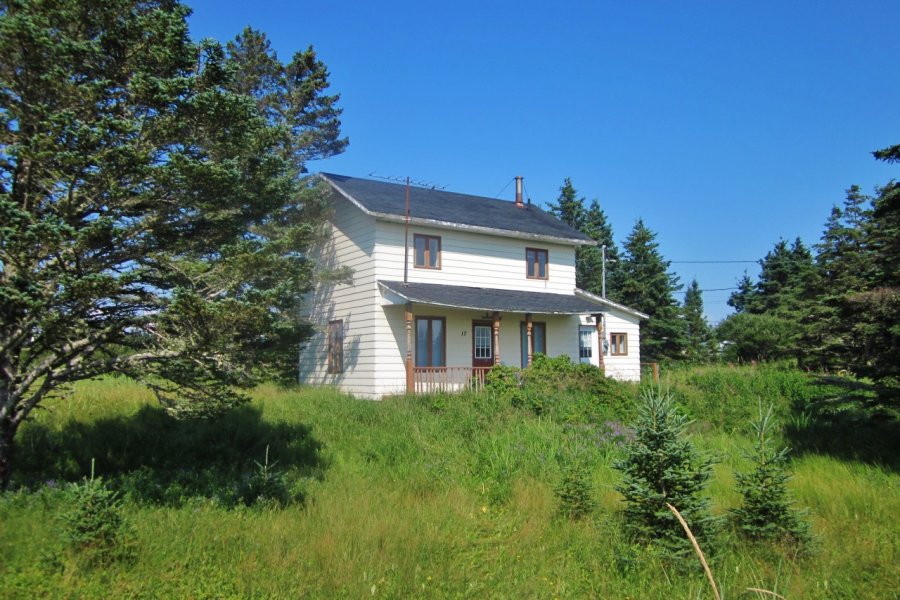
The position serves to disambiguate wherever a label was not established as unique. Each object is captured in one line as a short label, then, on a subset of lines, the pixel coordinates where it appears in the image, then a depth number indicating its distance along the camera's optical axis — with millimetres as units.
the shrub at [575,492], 7906
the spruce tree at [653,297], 35750
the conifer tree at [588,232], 40031
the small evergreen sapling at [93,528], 5879
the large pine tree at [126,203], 7051
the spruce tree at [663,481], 6395
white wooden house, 18891
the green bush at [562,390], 15047
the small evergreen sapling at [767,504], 6598
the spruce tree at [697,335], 38253
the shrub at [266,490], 8633
